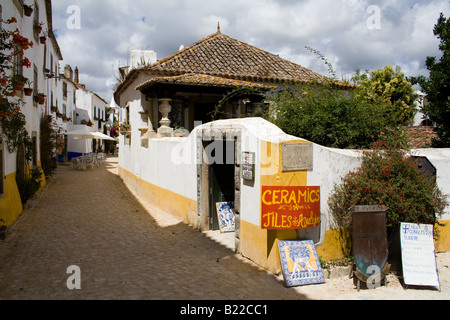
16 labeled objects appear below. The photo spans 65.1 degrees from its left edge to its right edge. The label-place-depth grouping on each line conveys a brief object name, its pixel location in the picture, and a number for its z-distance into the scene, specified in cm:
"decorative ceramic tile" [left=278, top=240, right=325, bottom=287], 509
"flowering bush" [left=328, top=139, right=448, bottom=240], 554
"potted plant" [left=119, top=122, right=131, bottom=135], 1580
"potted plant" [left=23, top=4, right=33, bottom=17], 995
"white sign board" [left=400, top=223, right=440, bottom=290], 522
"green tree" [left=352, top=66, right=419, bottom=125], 2067
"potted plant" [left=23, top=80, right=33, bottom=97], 934
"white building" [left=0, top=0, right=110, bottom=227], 827
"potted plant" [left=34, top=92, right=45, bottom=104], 1223
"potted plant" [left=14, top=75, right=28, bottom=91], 767
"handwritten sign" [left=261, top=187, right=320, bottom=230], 518
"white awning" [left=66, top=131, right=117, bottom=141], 2347
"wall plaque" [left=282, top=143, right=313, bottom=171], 533
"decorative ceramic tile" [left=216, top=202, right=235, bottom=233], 782
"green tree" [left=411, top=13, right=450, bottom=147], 846
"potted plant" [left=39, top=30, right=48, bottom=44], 1378
